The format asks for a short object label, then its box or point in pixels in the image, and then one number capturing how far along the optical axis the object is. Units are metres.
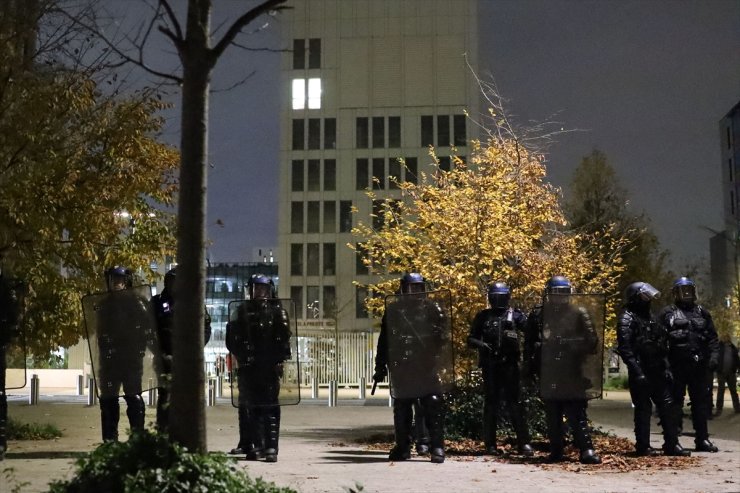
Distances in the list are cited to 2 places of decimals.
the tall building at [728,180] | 81.62
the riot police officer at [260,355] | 10.95
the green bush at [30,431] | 14.15
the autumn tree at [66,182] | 12.62
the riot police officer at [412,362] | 10.98
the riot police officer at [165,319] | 11.02
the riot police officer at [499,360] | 11.97
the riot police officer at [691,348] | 12.71
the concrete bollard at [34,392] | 24.23
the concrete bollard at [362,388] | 31.08
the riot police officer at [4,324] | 10.80
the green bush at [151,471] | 6.36
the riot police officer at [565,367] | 11.07
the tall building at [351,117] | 72.31
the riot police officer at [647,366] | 11.67
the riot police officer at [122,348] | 10.59
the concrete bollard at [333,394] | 26.84
